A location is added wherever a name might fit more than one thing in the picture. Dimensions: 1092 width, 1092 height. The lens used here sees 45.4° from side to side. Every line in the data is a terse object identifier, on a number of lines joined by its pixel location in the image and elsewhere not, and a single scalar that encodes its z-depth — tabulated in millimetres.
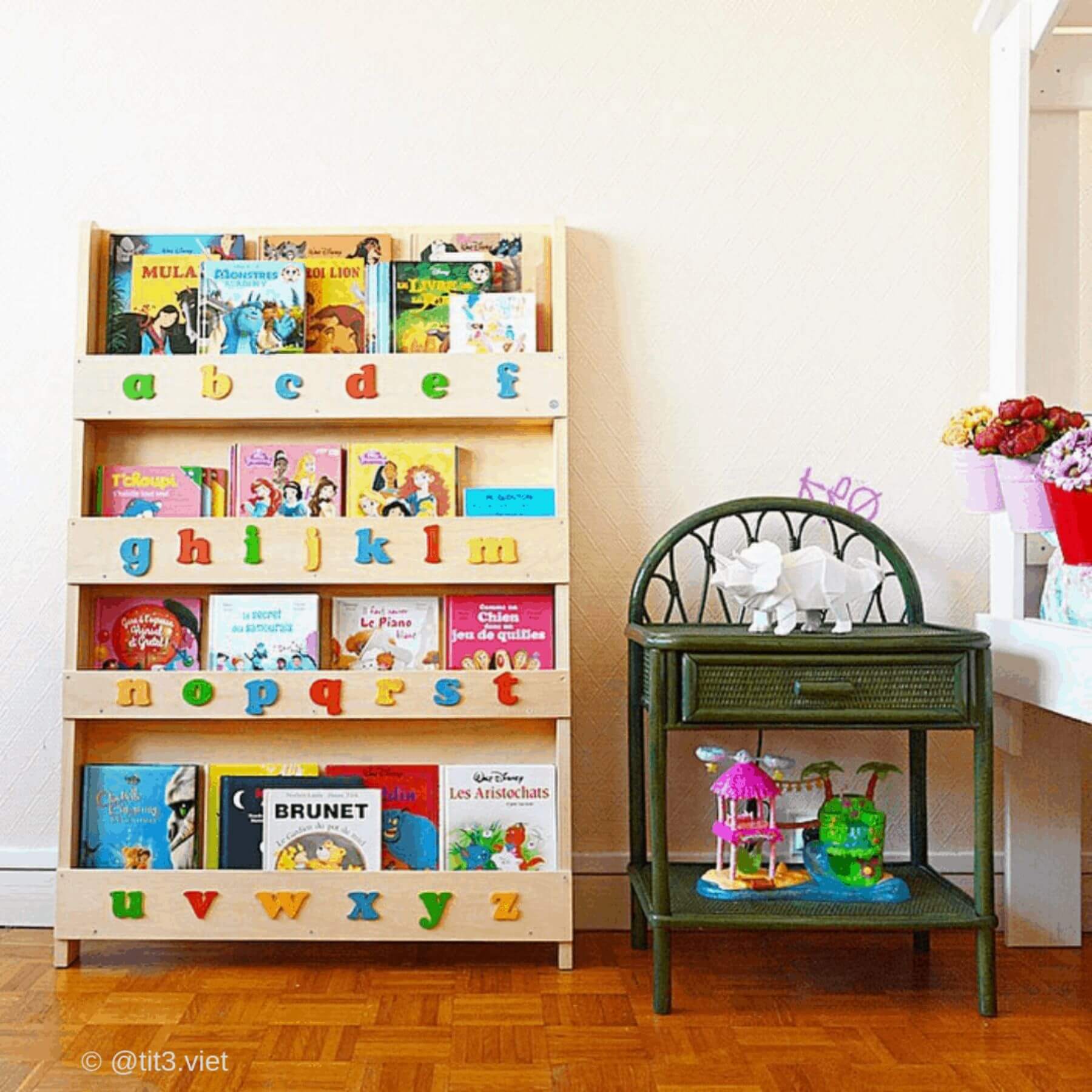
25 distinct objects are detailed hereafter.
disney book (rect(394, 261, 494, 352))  2457
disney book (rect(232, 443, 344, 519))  2441
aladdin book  2375
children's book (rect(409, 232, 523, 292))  2475
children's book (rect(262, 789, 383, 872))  2338
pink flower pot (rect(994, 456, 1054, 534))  2084
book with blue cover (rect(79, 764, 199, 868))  2369
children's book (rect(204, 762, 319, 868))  2379
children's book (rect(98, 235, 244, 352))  2455
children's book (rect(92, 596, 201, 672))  2428
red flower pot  1959
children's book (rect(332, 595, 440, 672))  2426
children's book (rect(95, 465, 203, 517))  2436
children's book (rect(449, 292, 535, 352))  2422
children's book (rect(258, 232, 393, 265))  2494
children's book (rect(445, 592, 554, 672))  2406
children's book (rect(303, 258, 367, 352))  2465
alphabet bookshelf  2291
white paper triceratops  2113
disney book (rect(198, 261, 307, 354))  2420
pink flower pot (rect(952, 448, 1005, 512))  2205
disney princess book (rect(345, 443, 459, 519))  2436
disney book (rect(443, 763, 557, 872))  2348
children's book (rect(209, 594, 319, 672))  2396
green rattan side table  2051
